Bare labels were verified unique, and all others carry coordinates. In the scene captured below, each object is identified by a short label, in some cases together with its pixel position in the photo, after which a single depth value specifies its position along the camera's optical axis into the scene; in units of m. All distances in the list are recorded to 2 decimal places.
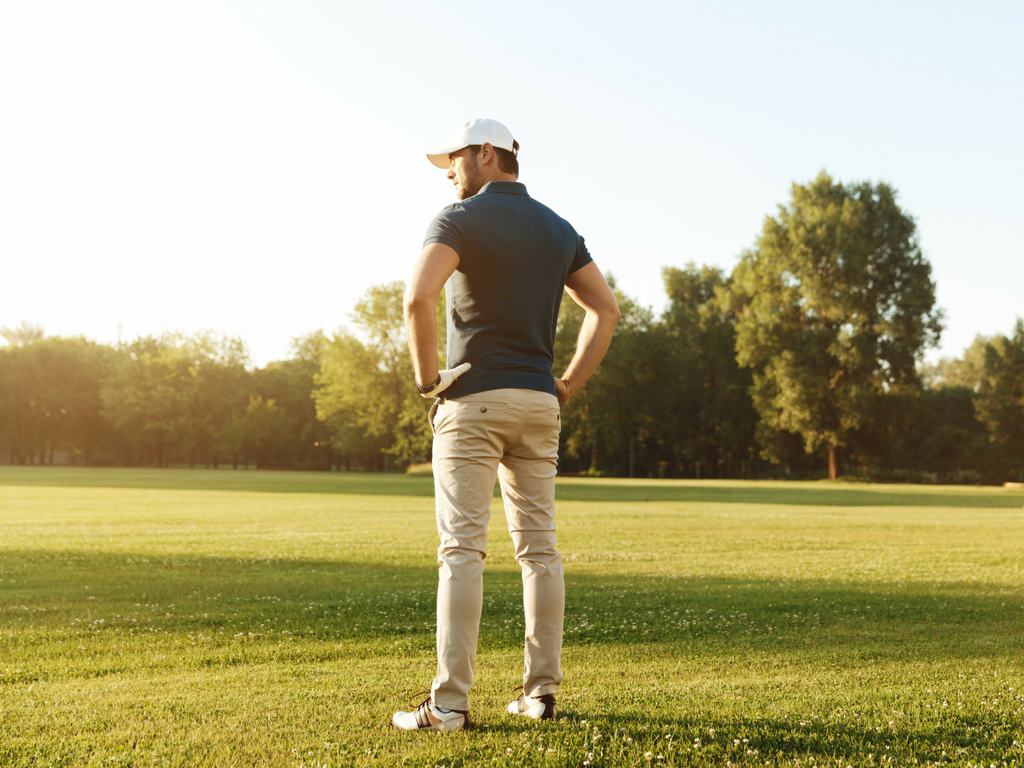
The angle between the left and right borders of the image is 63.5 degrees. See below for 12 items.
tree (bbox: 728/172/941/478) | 55.19
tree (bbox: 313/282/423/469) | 65.19
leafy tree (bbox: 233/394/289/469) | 82.25
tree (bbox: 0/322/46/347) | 106.03
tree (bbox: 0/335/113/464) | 85.50
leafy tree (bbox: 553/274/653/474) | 68.62
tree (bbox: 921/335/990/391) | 100.62
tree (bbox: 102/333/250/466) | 84.06
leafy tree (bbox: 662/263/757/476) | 69.12
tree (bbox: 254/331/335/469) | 89.31
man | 3.65
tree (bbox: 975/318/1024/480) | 64.62
